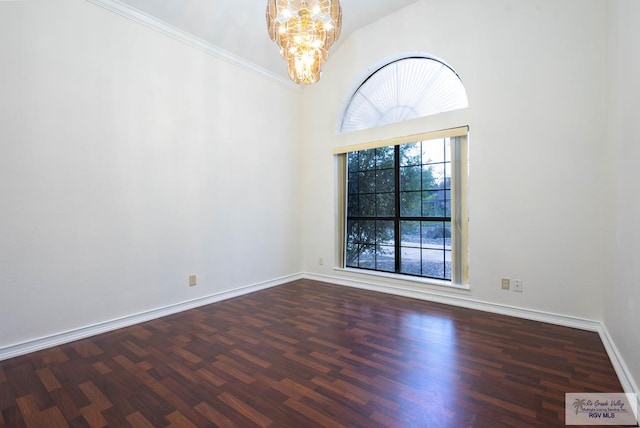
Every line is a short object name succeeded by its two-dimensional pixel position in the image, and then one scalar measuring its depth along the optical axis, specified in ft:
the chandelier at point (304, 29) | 7.22
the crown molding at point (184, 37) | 9.37
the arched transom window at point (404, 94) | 11.80
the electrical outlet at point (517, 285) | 9.92
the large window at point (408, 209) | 11.42
